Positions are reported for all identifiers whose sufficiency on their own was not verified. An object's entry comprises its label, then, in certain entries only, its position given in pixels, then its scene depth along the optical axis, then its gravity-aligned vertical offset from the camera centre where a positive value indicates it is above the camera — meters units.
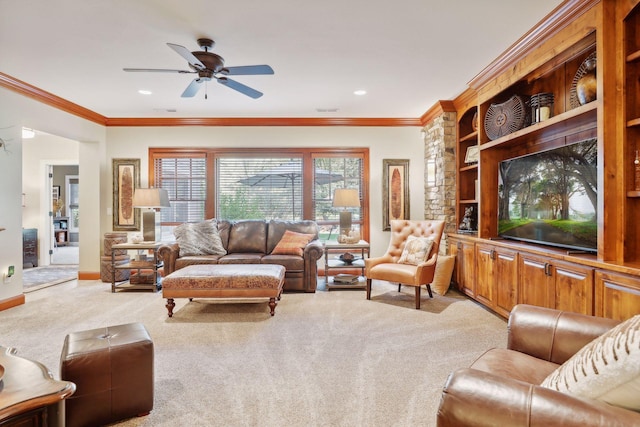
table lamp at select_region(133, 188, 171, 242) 5.24 +0.16
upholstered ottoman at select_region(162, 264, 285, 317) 3.68 -0.73
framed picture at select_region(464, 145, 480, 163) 4.64 +0.76
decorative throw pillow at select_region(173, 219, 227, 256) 5.00 -0.36
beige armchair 4.07 -0.61
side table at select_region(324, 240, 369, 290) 5.09 -0.73
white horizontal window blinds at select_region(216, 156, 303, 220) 6.05 +0.48
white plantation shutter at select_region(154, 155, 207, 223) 6.04 +0.54
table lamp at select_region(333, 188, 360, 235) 5.29 +0.22
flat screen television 2.77 +0.13
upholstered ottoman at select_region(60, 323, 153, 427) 1.83 -0.85
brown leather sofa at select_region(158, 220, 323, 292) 4.81 -0.58
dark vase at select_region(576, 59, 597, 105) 2.62 +0.94
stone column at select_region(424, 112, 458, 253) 5.15 +0.62
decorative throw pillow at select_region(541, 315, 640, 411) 0.98 -0.46
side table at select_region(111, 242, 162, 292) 5.01 -0.71
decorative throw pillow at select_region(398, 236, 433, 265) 4.39 -0.47
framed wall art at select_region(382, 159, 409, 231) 6.01 +0.36
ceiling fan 3.17 +1.32
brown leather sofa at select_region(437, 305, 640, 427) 0.94 -0.54
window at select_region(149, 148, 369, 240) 6.02 +0.54
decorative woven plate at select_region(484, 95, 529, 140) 3.55 +0.99
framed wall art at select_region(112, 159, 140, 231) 5.93 +0.33
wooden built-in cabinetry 2.36 +0.53
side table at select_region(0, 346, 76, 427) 1.22 -0.64
